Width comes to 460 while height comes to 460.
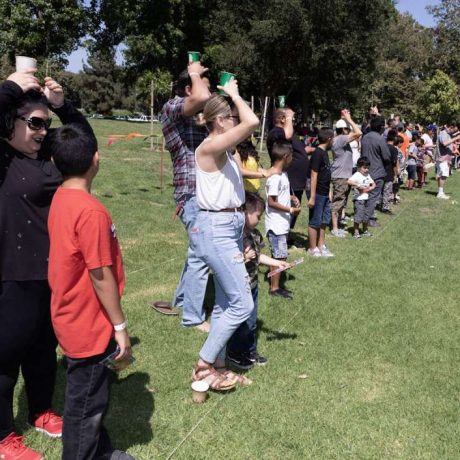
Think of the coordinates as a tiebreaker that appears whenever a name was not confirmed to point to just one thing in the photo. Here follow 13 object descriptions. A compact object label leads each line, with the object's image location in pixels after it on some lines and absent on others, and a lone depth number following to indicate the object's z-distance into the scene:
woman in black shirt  2.53
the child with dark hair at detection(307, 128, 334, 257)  7.16
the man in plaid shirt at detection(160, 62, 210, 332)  4.09
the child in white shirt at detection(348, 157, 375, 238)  8.83
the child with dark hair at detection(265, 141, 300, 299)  5.46
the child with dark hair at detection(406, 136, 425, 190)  14.80
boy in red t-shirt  2.24
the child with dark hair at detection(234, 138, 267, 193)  5.51
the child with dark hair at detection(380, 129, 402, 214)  10.87
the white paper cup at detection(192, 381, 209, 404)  3.38
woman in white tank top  3.03
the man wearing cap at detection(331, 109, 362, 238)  8.59
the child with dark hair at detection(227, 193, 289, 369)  3.77
